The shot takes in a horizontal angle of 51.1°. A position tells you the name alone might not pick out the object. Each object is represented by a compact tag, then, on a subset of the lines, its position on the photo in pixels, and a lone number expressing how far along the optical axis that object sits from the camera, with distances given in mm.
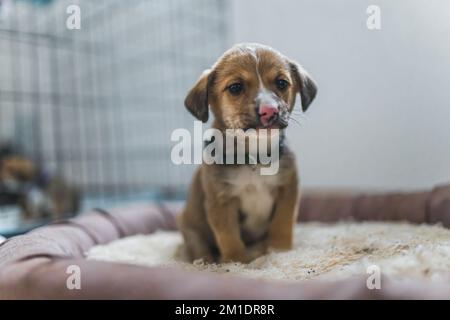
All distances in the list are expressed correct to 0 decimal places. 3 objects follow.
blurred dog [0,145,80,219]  1085
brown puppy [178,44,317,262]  438
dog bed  310
